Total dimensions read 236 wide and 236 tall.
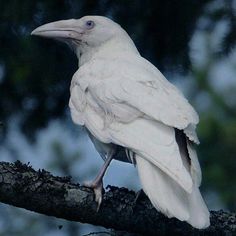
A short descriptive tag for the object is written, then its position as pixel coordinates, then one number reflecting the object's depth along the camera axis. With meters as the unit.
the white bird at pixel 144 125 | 9.77
